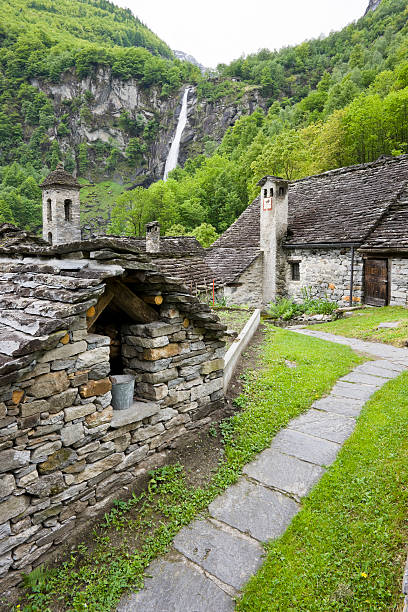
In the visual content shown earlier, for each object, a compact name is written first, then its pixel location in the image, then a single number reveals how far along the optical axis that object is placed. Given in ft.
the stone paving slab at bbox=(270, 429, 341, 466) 14.45
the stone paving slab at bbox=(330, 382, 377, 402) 19.92
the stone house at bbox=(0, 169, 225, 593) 9.46
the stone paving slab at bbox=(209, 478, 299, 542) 11.13
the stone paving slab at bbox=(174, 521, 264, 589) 9.68
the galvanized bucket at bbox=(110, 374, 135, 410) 13.20
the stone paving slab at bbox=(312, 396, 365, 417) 18.15
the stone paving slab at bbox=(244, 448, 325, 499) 12.91
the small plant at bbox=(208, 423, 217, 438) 15.91
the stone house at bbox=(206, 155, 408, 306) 45.85
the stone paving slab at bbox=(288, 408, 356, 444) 16.02
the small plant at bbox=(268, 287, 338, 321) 49.16
